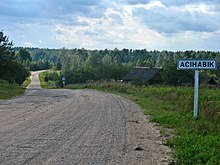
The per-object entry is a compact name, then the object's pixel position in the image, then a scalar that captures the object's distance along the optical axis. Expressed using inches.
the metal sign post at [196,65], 515.8
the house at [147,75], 2482.9
